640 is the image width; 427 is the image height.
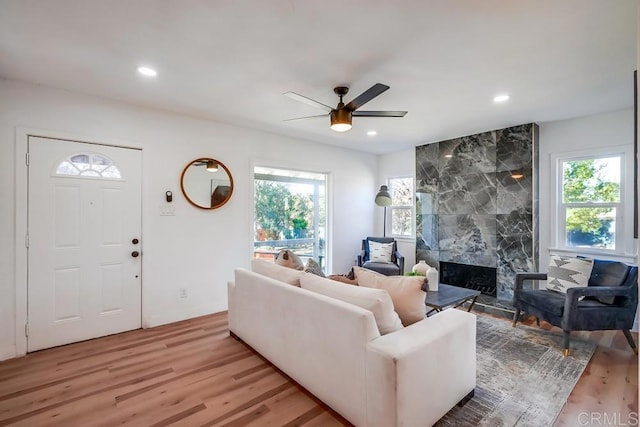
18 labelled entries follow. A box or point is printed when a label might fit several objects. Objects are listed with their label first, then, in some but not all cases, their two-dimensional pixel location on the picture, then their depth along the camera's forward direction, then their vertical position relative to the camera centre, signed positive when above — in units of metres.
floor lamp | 5.19 +0.28
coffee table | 2.86 -0.88
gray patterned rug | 1.91 -1.32
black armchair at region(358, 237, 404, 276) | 4.69 -0.85
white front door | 2.80 -0.31
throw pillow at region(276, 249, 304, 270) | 2.87 -0.48
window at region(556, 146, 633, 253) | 3.45 +0.15
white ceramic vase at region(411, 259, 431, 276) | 3.30 -0.64
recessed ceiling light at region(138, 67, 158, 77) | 2.48 +1.22
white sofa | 1.55 -0.89
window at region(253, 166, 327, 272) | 4.52 +0.00
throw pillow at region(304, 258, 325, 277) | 2.69 -0.52
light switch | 3.49 +0.03
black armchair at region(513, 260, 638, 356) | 2.74 -0.89
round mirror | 3.67 +0.38
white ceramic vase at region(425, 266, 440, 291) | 3.24 -0.72
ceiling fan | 2.44 +0.94
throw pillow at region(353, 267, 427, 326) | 1.97 -0.57
